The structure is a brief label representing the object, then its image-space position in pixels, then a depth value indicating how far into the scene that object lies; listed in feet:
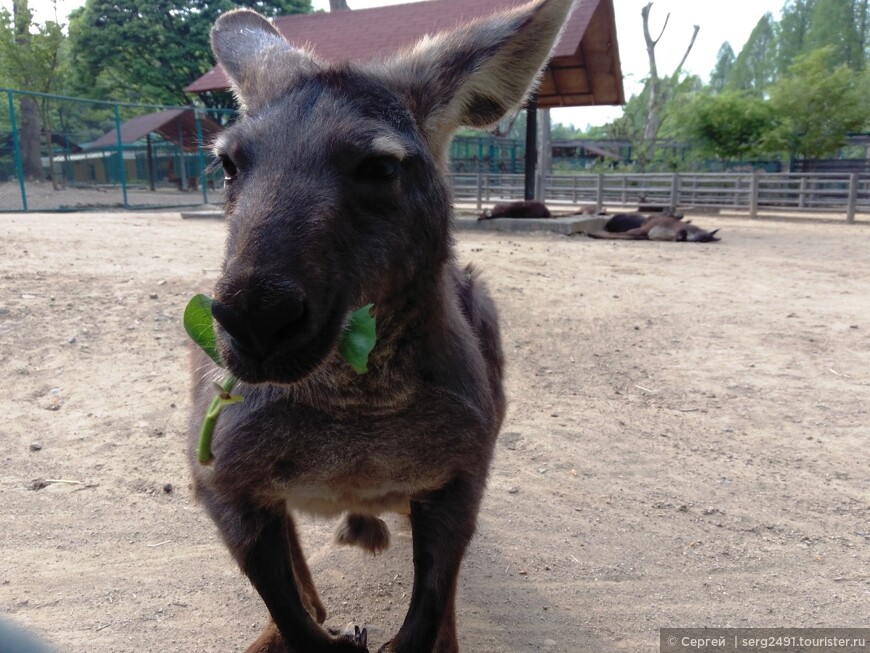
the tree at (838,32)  152.87
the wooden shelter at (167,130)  76.54
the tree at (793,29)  177.47
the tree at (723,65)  261.44
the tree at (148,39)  106.63
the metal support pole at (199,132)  61.91
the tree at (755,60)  201.46
